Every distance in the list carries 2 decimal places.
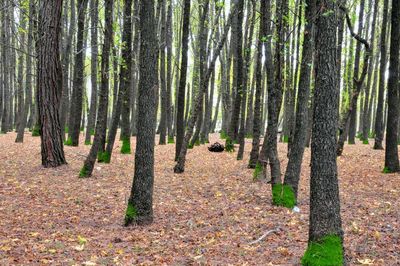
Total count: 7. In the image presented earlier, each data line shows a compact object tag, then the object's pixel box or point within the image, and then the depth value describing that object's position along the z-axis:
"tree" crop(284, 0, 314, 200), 7.64
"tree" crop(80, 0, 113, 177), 10.52
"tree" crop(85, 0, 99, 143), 15.00
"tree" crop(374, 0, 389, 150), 14.80
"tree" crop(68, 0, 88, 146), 14.64
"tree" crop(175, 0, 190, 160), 12.95
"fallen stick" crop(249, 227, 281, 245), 6.06
